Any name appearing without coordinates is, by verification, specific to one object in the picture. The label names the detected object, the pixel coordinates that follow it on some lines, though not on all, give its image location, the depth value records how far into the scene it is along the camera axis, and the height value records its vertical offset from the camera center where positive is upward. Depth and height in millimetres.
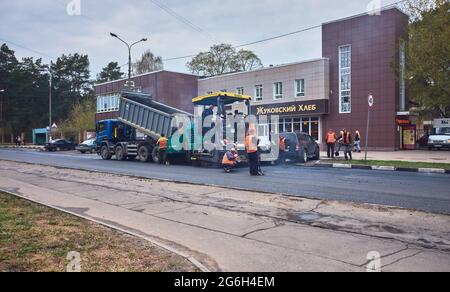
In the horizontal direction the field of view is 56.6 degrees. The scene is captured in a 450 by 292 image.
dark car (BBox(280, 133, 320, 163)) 21109 -162
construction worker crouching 16375 -671
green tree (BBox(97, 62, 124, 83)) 82688 +14142
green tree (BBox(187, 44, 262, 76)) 64062 +13030
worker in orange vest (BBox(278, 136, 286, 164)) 20938 -262
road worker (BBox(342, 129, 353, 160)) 22064 +40
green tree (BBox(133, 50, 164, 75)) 70750 +13804
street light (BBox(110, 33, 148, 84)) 32625 +8136
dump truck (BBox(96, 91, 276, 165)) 18812 +776
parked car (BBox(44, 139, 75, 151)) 42844 -105
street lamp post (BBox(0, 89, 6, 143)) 75762 +6282
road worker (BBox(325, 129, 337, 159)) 23605 +100
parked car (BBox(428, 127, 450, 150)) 31359 +277
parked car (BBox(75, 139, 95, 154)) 36031 -260
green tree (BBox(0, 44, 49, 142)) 75250 +8682
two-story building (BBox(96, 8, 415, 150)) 30469 +4834
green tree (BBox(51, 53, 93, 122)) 81125 +12741
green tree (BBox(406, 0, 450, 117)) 22062 +4972
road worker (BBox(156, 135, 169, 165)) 21250 -259
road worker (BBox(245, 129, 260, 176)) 15101 -369
